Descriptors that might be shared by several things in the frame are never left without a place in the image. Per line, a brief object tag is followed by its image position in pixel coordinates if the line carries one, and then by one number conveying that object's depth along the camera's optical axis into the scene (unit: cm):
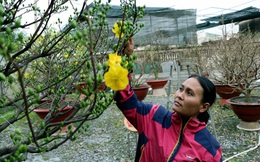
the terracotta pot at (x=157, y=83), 861
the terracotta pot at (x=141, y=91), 680
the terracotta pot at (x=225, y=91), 633
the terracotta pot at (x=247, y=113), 454
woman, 158
